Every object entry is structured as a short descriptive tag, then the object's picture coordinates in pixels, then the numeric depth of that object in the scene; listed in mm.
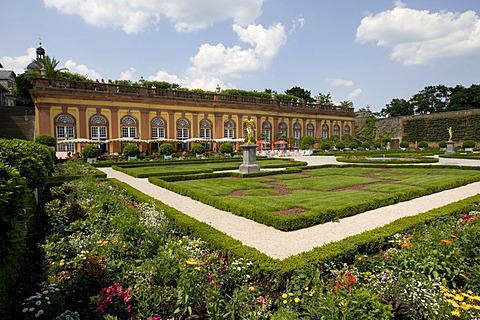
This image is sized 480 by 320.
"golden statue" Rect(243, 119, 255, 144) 15961
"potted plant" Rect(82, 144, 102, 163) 23422
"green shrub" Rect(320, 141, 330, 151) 39250
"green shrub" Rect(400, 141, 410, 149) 44719
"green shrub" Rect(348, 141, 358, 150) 42000
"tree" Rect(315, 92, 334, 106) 68062
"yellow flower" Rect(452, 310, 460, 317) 2776
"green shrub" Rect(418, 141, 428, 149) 42938
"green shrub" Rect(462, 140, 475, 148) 37281
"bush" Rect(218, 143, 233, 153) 30797
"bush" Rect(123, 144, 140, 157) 25297
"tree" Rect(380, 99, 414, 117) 72250
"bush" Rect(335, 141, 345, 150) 40750
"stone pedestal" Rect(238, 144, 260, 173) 15406
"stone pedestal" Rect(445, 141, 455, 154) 31697
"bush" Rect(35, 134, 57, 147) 24031
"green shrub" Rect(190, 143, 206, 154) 29125
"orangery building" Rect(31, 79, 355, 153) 27953
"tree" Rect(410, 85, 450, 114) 69312
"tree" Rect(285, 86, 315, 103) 68250
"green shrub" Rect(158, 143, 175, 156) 27062
